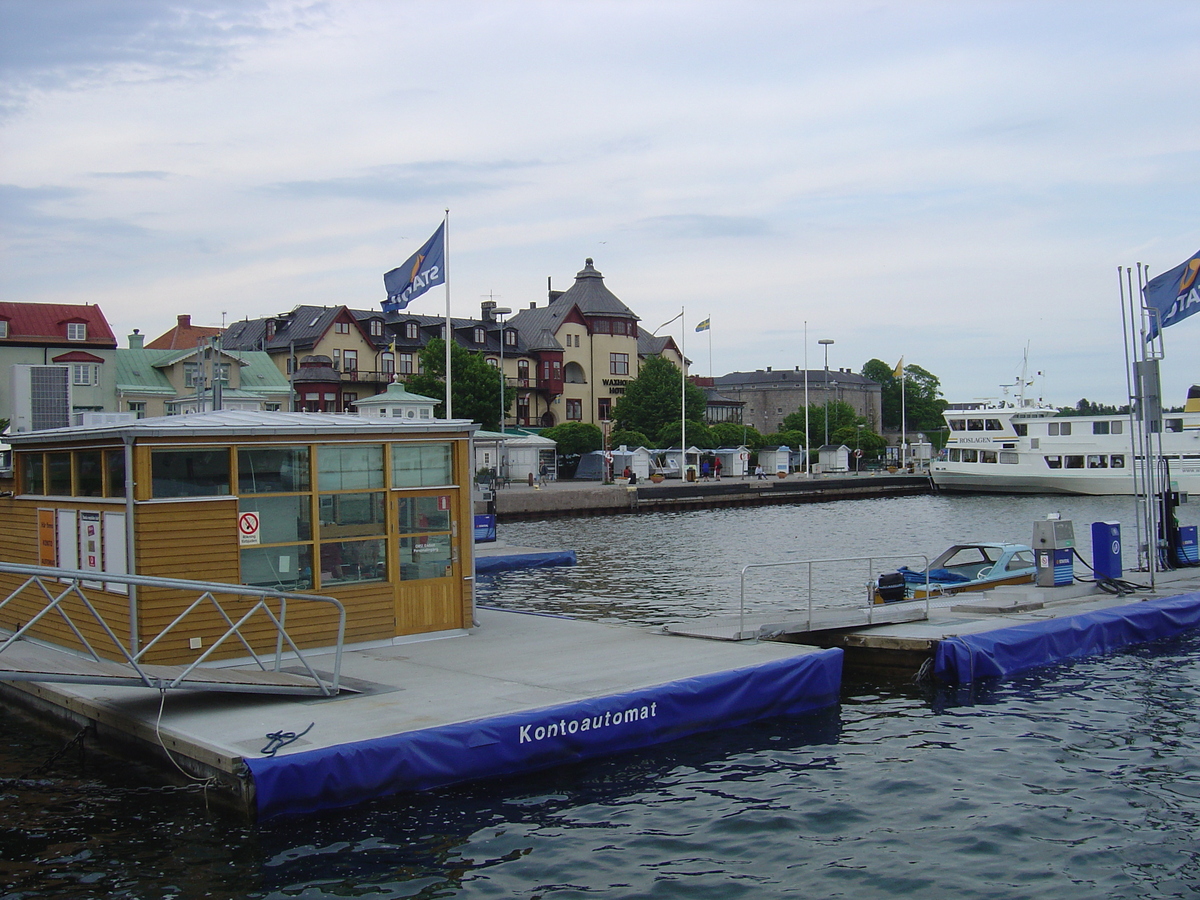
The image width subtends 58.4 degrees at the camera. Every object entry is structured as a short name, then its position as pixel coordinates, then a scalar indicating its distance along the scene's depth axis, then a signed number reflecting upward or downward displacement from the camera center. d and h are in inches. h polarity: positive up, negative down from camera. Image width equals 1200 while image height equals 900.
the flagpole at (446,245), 1206.1 +261.2
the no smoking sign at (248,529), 583.5 -27.8
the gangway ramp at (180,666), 448.1 -81.7
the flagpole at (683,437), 3437.5 +94.6
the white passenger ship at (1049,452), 3184.1 +12.2
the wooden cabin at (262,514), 563.5 -20.4
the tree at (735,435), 4178.2 +116.9
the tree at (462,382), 3093.0 +264.9
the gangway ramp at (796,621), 677.9 -106.6
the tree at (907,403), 7121.1 +381.0
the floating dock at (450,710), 432.1 -109.4
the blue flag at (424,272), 1196.5 +225.8
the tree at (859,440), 4975.4 +100.8
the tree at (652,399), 3892.7 +247.0
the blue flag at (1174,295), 949.2 +142.2
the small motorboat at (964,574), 904.9 -103.7
